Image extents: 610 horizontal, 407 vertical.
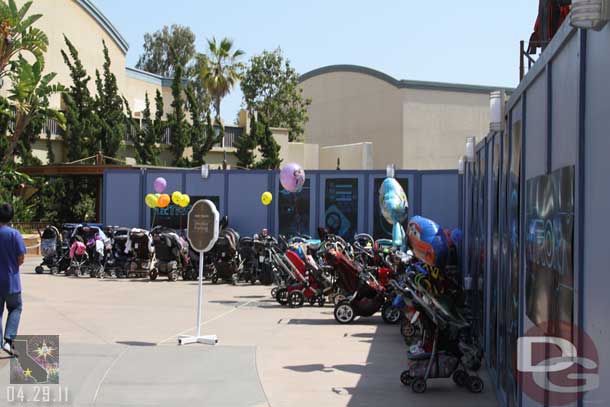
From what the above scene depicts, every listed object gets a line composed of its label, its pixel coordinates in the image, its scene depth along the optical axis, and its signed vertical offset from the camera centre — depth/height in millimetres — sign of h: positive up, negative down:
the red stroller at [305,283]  15164 -1658
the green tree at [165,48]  63469 +12157
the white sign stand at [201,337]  10672 -1951
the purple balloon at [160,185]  23750 +341
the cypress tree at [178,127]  39344 +3532
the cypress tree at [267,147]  39844 +2591
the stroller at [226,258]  20078 -1594
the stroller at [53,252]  21875 -1616
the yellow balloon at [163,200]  22500 -113
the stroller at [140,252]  21094 -1526
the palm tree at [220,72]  47344 +7669
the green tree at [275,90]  47844 +6643
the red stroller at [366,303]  13023 -1761
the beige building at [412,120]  46094 +4784
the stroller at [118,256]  21438 -1665
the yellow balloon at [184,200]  22609 -121
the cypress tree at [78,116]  35688 +3686
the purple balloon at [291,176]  21078 +584
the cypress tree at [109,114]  36812 +3965
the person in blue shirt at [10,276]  8805 -923
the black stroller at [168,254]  20625 -1546
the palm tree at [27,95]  28734 +3784
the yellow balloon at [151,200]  22655 -118
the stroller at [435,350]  7992 -1578
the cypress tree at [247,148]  39625 +2530
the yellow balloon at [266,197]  22469 -6
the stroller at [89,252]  21250 -1559
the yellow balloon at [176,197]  22547 -21
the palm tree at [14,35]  28219 +5918
